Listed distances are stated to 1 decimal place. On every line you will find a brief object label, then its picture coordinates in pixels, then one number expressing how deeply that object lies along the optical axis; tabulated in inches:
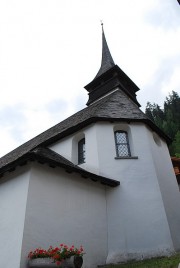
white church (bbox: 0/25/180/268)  293.1
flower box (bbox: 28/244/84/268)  232.1
